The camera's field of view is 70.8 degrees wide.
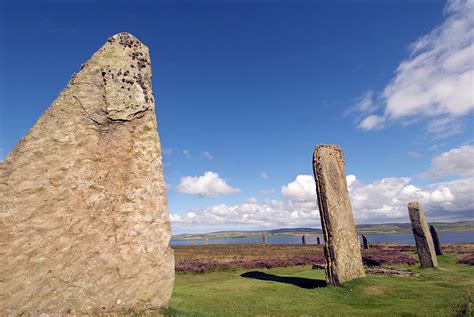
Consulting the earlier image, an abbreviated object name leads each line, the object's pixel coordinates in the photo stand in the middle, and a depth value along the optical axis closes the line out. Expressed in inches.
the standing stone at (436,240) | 1173.5
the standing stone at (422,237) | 876.0
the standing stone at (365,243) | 1806.6
